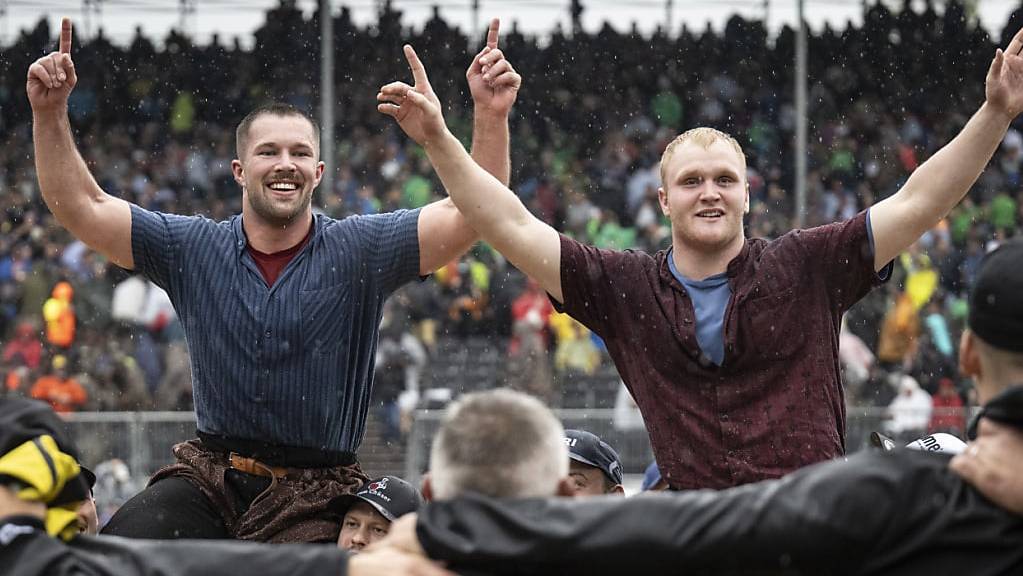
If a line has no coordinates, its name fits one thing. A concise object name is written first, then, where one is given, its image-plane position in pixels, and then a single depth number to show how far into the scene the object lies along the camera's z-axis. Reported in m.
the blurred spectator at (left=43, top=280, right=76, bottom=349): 16.59
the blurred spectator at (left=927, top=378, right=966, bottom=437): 13.21
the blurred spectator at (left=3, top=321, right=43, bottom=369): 15.86
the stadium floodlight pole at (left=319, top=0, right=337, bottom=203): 18.69
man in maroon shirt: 4.44
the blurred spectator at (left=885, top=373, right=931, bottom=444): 13.38
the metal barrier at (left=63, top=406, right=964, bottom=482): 13.37
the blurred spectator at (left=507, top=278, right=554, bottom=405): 15.64
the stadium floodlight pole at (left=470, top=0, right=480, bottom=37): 21.58
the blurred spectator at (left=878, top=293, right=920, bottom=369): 15.92
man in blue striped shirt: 5.08
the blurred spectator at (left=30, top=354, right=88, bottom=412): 15.10
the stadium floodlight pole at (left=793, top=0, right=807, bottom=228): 17.84
